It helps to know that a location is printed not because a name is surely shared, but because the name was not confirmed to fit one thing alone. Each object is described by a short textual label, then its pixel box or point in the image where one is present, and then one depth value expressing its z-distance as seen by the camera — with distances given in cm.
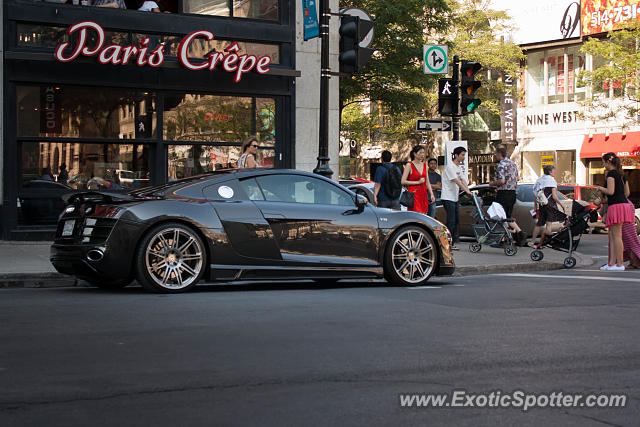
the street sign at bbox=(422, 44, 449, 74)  1697
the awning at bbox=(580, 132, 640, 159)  3741
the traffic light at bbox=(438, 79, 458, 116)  1667
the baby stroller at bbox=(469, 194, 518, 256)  1559
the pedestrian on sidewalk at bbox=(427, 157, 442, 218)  1745
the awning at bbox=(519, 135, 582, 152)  4184
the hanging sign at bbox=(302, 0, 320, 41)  1464
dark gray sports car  914
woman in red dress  1555
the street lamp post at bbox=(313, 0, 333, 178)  1348
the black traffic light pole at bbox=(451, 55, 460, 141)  1688
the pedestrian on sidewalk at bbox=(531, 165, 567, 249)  1491
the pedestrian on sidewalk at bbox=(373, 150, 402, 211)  1486
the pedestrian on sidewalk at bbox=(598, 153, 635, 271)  1366
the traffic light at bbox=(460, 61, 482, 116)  1662
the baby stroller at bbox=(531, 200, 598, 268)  1416
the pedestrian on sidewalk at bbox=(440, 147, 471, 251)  1638
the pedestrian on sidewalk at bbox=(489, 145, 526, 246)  1673
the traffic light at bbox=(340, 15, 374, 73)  1309
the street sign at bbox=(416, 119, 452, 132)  1703
